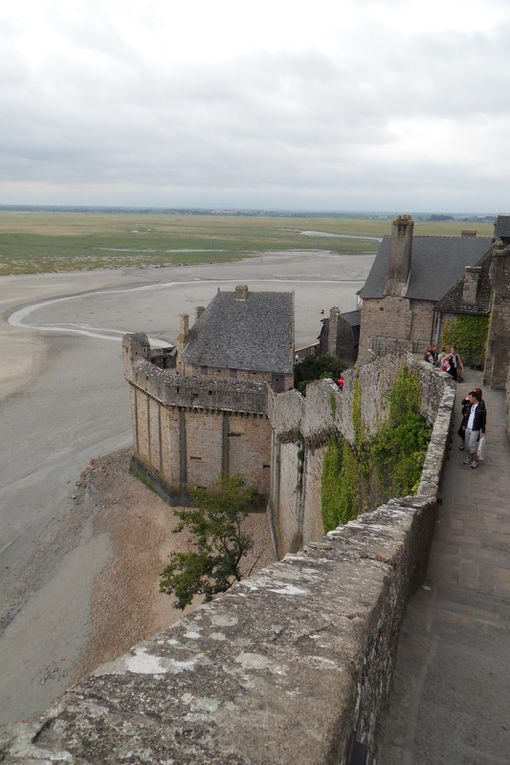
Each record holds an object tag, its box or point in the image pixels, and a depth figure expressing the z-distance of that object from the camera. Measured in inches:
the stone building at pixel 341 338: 1455.5
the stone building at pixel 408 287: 1311.5
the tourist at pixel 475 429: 404.8
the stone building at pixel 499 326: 681.0
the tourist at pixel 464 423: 431.8
